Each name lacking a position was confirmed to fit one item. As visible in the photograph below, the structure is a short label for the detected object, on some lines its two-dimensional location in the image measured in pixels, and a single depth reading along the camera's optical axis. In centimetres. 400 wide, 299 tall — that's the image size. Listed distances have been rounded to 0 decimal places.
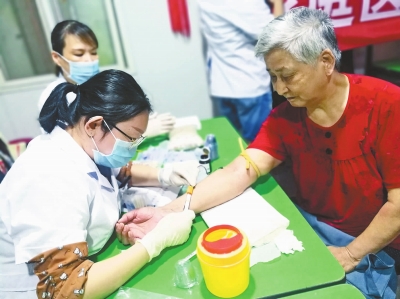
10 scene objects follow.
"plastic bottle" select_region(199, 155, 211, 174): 139
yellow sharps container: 77
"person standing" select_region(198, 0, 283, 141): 213
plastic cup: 88
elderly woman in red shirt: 103
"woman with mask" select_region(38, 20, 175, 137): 173
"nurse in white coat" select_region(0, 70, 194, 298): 81
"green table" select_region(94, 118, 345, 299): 85
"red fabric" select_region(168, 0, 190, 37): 256
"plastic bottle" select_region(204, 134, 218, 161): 149
